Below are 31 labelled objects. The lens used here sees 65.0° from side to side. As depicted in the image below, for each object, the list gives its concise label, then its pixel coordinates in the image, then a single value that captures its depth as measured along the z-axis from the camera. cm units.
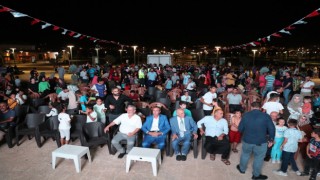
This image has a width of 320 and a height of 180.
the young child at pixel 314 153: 449
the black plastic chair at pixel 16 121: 622
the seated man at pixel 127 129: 566
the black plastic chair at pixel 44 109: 742
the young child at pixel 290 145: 476
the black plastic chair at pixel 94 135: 568
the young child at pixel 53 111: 686
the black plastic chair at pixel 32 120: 667
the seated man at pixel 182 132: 559
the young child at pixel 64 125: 593
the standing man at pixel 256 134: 442
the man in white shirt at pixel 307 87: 918
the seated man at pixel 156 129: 567
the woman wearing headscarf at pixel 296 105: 630
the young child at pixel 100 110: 670
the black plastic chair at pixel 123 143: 572
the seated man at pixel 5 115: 643
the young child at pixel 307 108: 622
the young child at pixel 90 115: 631
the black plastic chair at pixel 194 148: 560
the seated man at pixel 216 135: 540
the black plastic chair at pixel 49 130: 610
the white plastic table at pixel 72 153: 493
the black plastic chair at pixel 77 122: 642
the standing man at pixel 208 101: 741
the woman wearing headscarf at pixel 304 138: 523
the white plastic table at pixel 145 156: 476
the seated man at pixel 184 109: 623
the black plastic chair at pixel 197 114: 707
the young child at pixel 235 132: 582
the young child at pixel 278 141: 523
